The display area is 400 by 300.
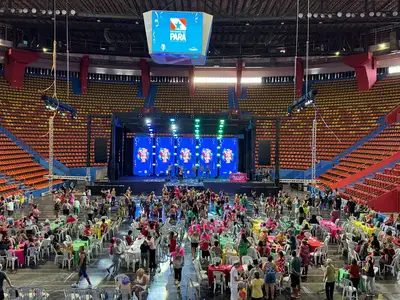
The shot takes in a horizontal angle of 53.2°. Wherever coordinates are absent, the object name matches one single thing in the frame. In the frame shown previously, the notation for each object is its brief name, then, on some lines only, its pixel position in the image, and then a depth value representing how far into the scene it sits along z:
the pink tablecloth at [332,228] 15.05
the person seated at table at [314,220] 16.06
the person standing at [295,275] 9.94
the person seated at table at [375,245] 11.95
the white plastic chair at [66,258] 12.33
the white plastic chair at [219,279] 10.47
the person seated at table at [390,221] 15.57
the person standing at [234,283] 9.16
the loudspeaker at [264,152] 26.84
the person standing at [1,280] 9.07
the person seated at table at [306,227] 14.18
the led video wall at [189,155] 33.94
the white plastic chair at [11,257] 12.09
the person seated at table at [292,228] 13.19
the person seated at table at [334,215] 16.58
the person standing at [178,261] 10.77
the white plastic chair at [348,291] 9.57
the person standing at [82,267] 10.45
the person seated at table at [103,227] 14.99
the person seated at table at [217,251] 11.66
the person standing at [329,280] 9.66
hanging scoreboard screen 17.47
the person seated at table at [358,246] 11.91
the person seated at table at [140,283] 9.26
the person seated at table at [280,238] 12.40
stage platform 26.48
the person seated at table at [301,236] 13.05
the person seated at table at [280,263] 10.48
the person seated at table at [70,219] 15.95
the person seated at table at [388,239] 12.15
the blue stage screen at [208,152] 34.53
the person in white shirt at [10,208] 19.00
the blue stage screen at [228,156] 34.38
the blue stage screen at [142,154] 33.84
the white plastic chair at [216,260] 10.86
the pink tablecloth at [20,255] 12.22
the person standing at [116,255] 11.49
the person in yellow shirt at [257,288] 8.96
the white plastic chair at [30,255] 12.57
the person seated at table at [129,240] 12.95
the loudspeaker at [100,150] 26.73
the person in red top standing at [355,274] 9.88
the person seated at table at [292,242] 12.30
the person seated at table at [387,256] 11.79
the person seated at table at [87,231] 13.83
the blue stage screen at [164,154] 34.21
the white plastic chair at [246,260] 11.06
